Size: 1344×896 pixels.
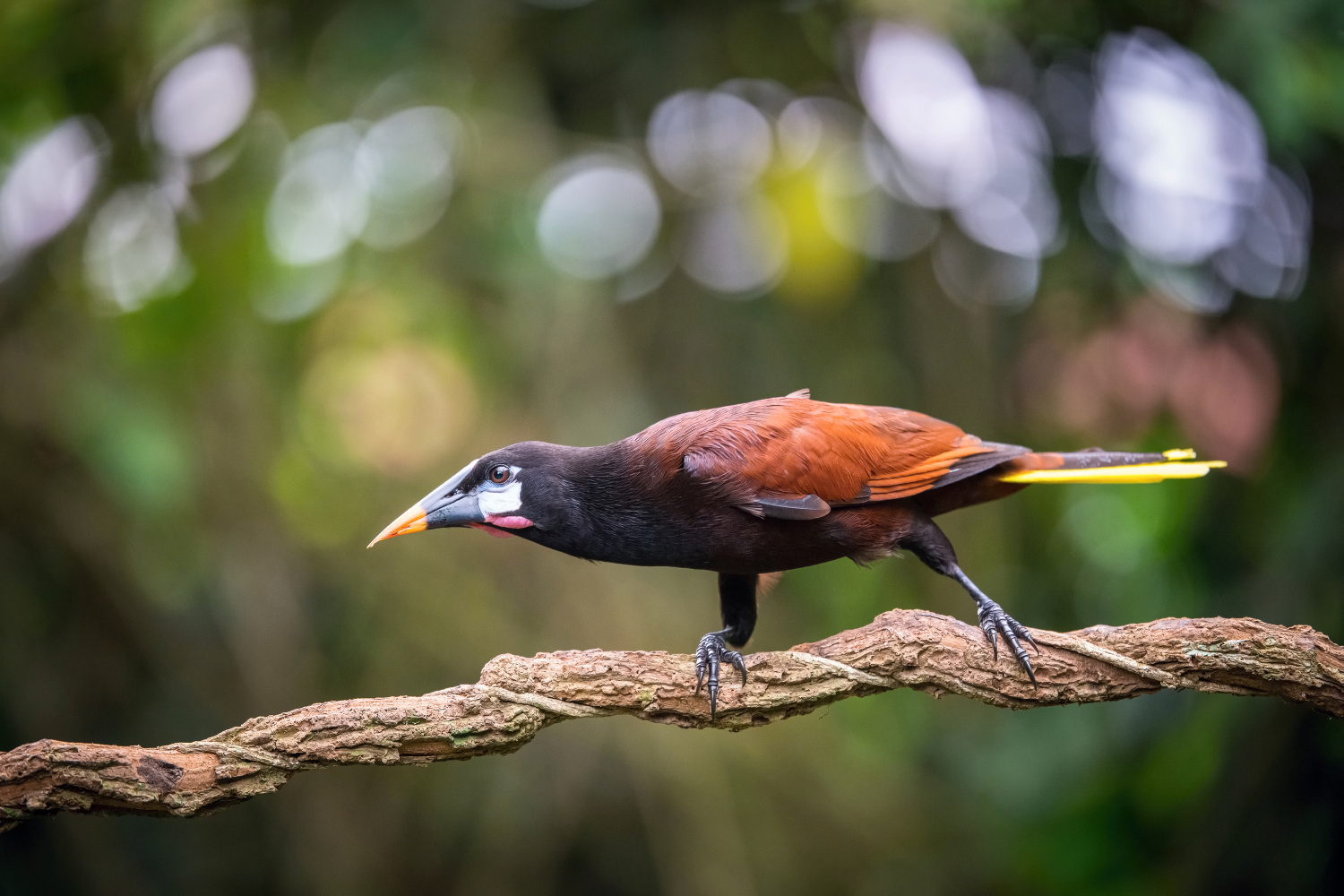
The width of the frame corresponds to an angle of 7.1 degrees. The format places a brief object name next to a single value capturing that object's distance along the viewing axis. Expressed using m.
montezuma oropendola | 5.19
